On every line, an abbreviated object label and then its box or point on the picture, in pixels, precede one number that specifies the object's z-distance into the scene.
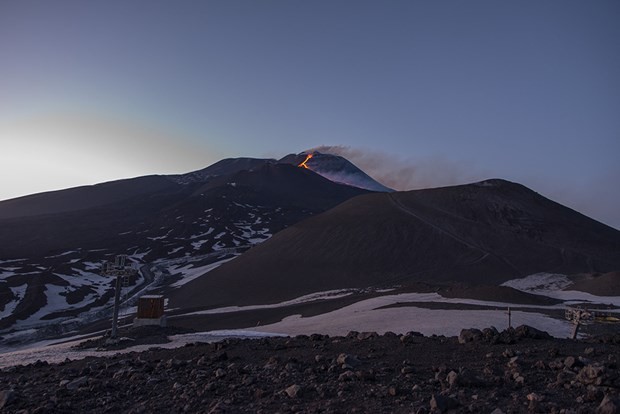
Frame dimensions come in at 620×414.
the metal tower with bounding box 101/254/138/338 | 29.06
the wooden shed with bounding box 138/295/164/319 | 27.20
